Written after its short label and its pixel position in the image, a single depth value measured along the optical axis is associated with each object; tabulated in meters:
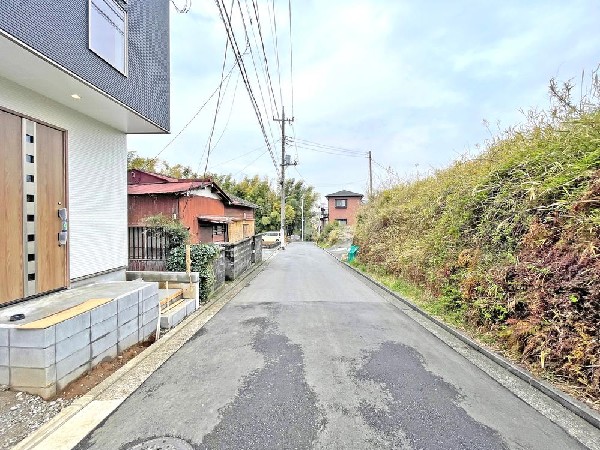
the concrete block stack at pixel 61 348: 2.64
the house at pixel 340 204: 40.72
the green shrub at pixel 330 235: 27.55
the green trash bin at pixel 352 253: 14.15
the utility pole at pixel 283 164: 22.28
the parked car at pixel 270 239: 25.86
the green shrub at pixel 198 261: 6.34
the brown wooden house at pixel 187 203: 8.88
